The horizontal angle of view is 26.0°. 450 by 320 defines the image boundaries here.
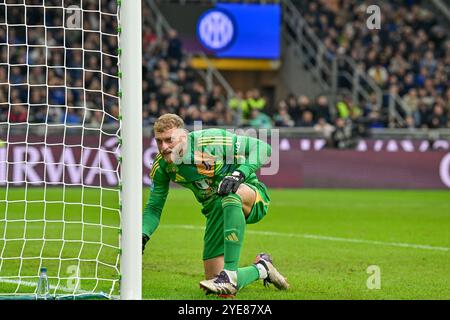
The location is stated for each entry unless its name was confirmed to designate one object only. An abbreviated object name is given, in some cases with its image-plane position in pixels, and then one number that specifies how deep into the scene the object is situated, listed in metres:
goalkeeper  6.85
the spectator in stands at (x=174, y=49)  24.14
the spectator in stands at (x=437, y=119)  23.09
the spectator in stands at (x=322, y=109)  22.77
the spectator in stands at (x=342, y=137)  20.86
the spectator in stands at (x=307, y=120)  22.33
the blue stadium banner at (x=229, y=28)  26.73
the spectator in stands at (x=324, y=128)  21.08
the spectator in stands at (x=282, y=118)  21.98
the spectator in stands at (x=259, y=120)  21.36
